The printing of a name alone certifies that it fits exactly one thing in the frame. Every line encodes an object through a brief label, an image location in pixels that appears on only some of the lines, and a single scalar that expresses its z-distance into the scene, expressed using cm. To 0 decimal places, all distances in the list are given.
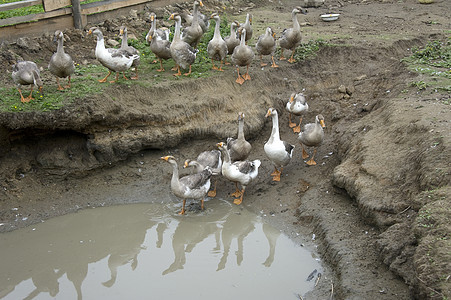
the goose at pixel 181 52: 1212
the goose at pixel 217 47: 1260
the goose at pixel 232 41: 1333
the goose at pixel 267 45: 1308
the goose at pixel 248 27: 1402
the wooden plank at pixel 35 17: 1235
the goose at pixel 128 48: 1166
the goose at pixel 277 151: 1031
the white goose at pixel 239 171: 994
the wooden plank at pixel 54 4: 1317
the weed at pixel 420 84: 1077
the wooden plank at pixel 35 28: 1250
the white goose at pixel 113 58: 1125
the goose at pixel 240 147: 1063
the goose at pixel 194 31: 1320
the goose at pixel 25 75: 1005
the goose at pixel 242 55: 1229
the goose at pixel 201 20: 1405
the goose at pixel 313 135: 1056
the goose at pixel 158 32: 1272
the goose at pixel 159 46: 1248
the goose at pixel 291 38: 1334
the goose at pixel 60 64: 1063
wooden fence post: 1370
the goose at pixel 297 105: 1166
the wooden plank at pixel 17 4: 1214
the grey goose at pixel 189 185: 962
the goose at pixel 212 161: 1051
